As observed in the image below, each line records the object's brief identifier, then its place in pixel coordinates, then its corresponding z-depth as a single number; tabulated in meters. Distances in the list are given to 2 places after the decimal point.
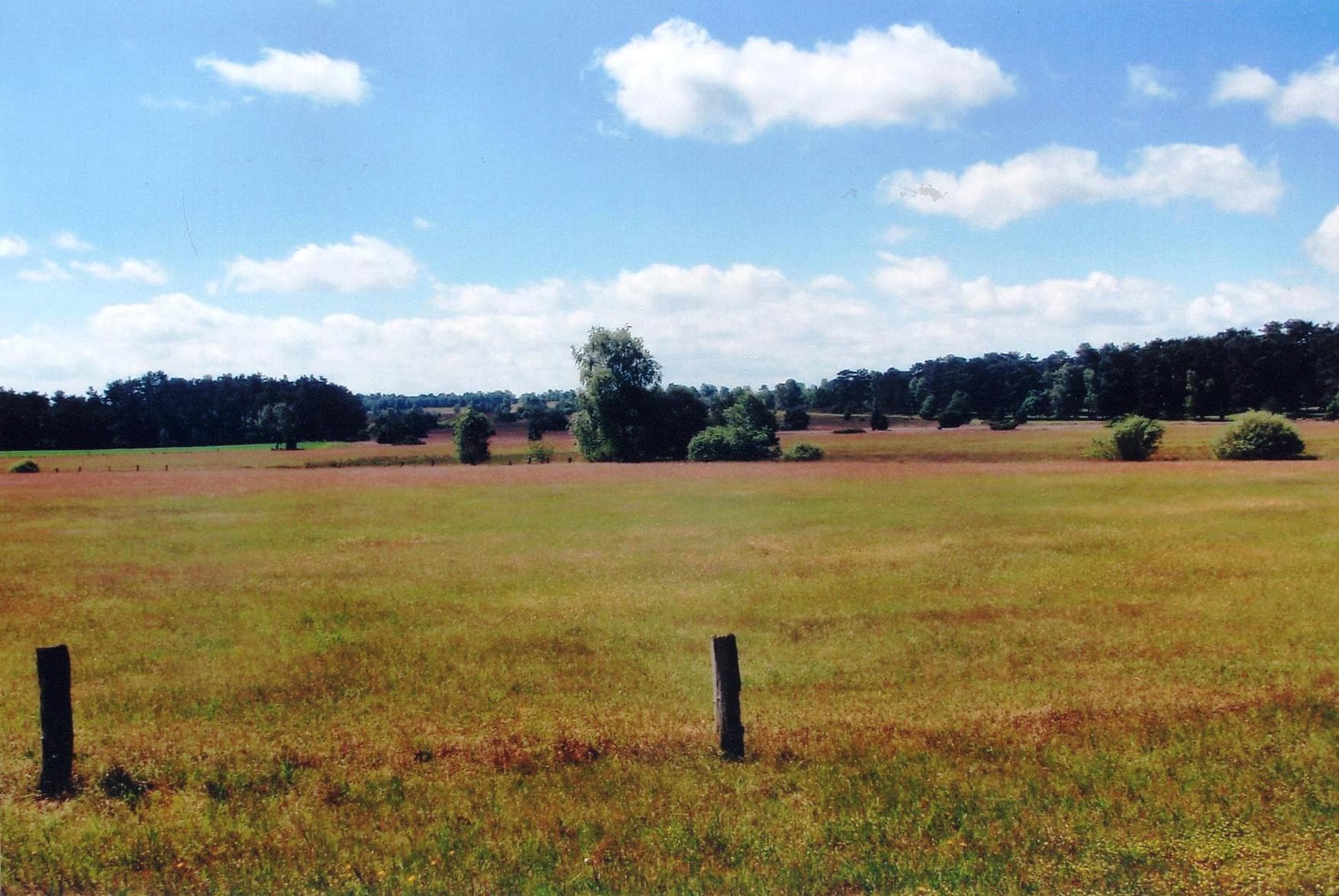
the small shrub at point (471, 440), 95.44
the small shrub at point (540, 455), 96.50
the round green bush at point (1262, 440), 70.06
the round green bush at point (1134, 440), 73.19
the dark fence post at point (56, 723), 10.21
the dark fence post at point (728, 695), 11.23
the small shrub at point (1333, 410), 101.69
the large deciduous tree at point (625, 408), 92.50
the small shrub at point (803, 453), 88.69
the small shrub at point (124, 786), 10.51
